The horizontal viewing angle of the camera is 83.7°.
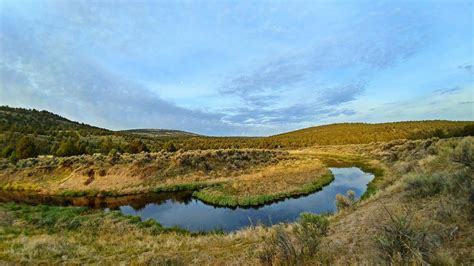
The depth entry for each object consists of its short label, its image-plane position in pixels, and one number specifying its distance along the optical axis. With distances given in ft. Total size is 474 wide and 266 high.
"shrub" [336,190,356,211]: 45.31
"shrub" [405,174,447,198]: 31.27
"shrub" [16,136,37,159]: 156.87
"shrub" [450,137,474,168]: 29.89
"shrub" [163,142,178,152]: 179.47
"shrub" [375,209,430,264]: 15.69
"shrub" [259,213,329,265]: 18.76
